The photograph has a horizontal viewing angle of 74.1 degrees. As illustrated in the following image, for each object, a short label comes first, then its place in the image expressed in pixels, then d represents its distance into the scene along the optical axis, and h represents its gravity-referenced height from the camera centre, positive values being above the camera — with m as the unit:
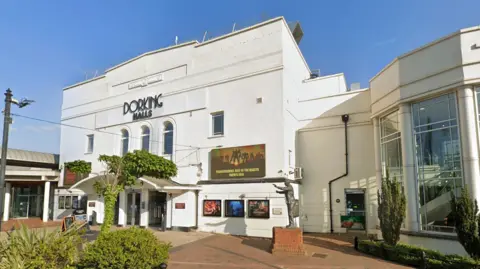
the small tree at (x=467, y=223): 8.92 -1.20
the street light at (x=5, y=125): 11.51 +2.13
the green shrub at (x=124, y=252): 7.15 -1.60
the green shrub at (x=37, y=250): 6.52 -1.44
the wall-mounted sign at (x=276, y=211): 15.17 -1.41
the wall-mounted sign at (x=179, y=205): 17.53 -1.31
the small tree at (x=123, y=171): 11.85 +0.47
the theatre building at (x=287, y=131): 11.74 +2.55
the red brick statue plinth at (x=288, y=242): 11.20 -2.14
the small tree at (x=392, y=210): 11.23 -1.05
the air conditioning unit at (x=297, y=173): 17.16 +0.44
